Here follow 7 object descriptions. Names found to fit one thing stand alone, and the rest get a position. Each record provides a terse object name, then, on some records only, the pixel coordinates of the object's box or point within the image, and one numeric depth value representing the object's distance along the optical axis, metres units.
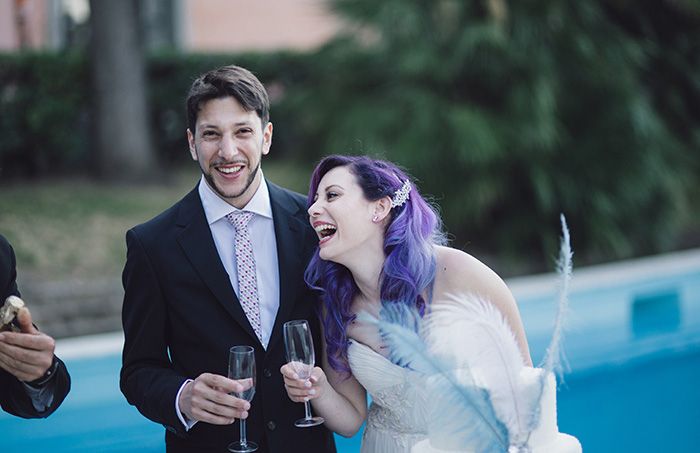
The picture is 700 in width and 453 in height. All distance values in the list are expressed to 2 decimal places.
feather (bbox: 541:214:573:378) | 2.03
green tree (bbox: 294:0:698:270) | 8.12
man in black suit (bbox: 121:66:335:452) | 2.47
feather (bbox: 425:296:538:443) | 1.99
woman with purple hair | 2.60
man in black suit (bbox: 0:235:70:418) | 2.21
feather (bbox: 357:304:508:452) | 1.96
